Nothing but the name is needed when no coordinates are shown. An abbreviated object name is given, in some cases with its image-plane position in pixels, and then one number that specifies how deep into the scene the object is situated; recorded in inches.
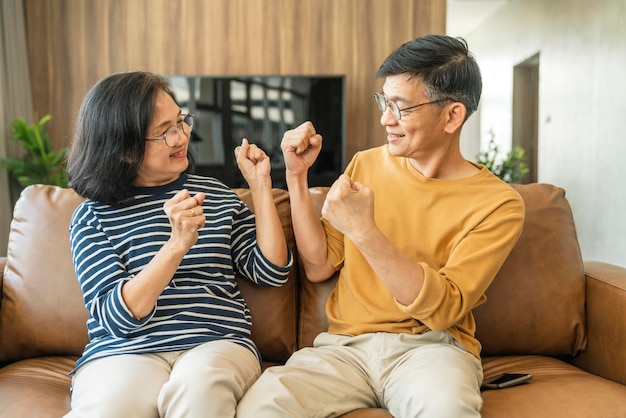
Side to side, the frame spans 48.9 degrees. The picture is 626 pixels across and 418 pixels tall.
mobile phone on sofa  64.3
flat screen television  195.3
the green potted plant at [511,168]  204.8
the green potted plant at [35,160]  180.2
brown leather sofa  71.3
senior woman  58.5
